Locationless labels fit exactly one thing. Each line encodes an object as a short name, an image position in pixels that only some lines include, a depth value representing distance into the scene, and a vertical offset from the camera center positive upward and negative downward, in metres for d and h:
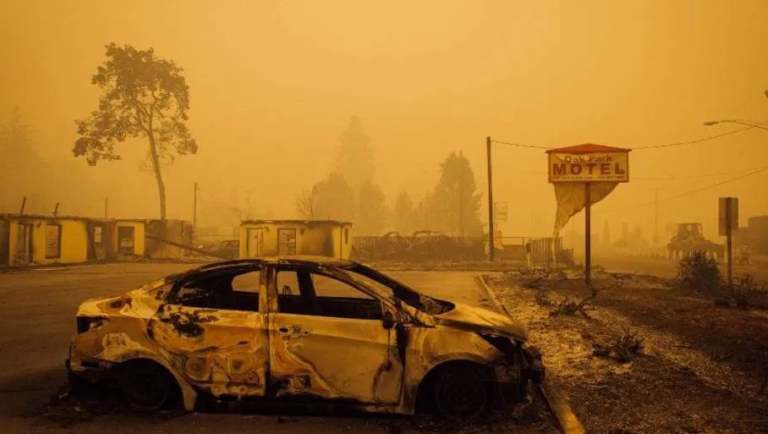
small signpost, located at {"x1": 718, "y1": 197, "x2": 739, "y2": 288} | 15.89 +0.72
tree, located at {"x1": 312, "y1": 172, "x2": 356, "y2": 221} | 72.81 +5.00
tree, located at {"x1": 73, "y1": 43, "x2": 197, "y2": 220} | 46.19 +11.06
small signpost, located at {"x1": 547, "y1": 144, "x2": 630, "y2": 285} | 17.12 +2.29
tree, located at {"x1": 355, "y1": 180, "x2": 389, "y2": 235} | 74.02 +3.23
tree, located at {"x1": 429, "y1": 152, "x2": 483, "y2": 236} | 69.50 +5.27
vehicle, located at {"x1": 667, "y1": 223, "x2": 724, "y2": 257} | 41.00 -0.16
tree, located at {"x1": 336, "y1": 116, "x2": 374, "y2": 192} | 90.50 +14.00
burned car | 5.01 -1.11
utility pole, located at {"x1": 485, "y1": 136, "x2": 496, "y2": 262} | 36.16 +2.22
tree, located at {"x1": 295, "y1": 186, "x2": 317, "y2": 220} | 70.25 +4.16
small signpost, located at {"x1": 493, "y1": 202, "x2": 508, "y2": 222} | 36.85 +1.82
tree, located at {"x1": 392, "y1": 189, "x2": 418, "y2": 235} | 78.00 +2.87
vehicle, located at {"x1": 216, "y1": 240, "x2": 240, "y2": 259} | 36.09 -0.92
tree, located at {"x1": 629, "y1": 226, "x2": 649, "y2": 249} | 88.00 -0.04
